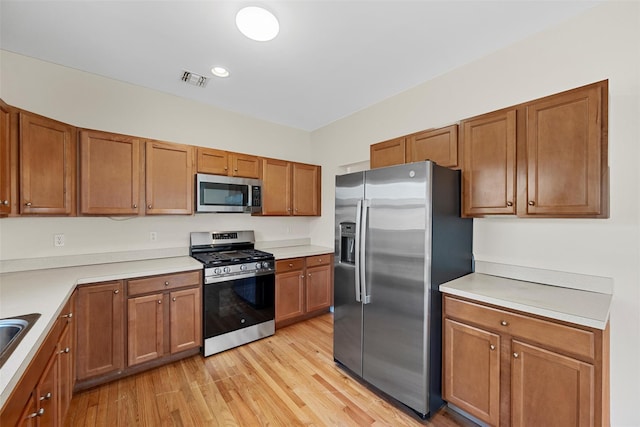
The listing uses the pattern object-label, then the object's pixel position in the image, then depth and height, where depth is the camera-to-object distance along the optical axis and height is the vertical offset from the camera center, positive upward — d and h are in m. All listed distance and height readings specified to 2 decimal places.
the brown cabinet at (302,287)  3.16 -0.96
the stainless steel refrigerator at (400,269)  1.80 -0.43
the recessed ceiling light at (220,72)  2.47 +1.35
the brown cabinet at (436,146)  2.12 +0.57
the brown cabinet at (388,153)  2.51 +0.60
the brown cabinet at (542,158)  1.50 +0.36
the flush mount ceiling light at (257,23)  1.71 +1.29
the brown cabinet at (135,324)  2.05 -0.96
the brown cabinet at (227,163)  2.90 +0.58
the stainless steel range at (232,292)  2.58 -0.84
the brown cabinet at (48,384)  0.91 -0.76
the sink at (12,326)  1.22 -0.54
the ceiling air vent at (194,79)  2.56 +1.35
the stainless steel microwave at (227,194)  2.84 +0.22
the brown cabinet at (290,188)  3.42 +0.34
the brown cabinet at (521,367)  1.31 -0.89
